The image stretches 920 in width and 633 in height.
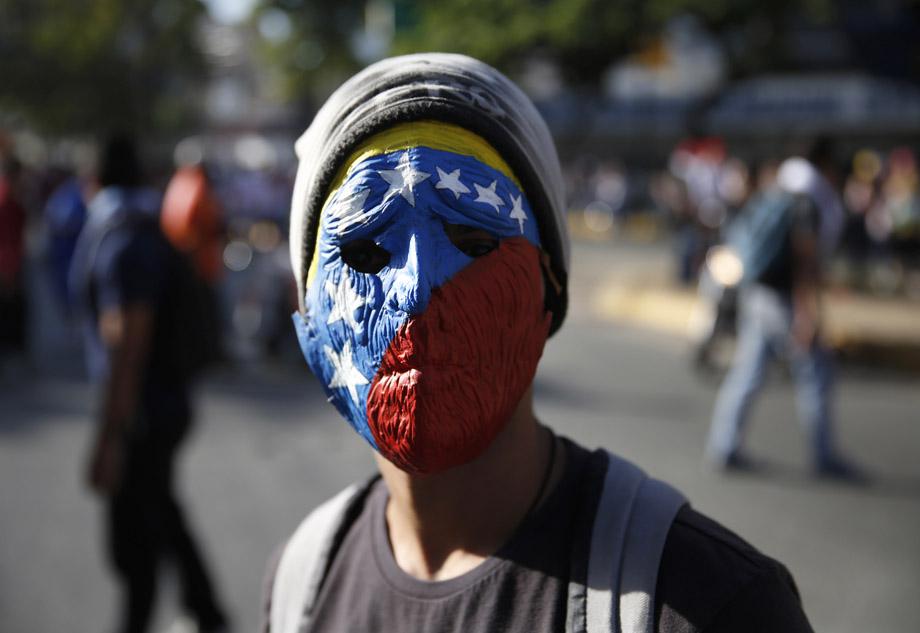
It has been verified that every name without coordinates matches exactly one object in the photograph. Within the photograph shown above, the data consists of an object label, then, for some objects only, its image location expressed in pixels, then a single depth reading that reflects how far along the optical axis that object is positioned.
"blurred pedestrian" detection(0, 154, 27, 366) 7.72
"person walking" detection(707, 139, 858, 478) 5.20
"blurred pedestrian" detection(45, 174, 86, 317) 7.92
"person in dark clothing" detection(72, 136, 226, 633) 3.18
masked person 1.16
